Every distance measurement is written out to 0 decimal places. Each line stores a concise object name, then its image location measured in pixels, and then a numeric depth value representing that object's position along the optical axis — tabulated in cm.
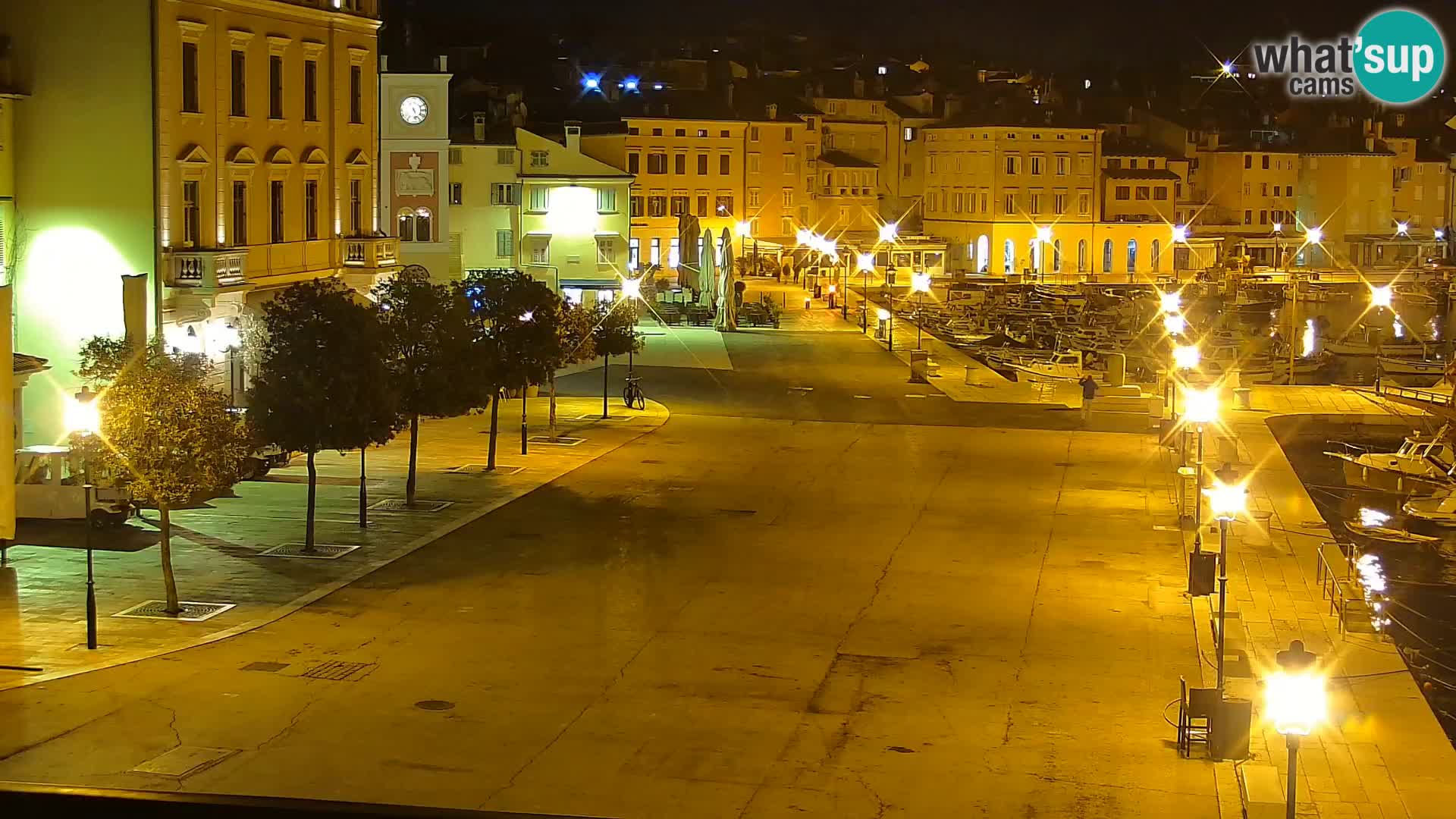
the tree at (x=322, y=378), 2505
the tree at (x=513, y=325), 3444
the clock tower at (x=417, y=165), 6259
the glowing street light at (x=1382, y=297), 5925
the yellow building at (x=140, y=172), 3400
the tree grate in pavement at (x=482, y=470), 3419
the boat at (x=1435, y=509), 3447
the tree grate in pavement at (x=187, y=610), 2148
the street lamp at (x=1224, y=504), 1883
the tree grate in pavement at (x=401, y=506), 2984
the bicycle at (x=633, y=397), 4484
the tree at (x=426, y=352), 3030
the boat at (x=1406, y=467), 3759
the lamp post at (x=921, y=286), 7575
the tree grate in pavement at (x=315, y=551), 2556
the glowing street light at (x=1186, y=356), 3809
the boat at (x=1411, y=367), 6312
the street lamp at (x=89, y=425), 1972
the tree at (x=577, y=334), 4062
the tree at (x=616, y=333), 4259
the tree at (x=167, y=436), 2109
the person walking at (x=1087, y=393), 4512
